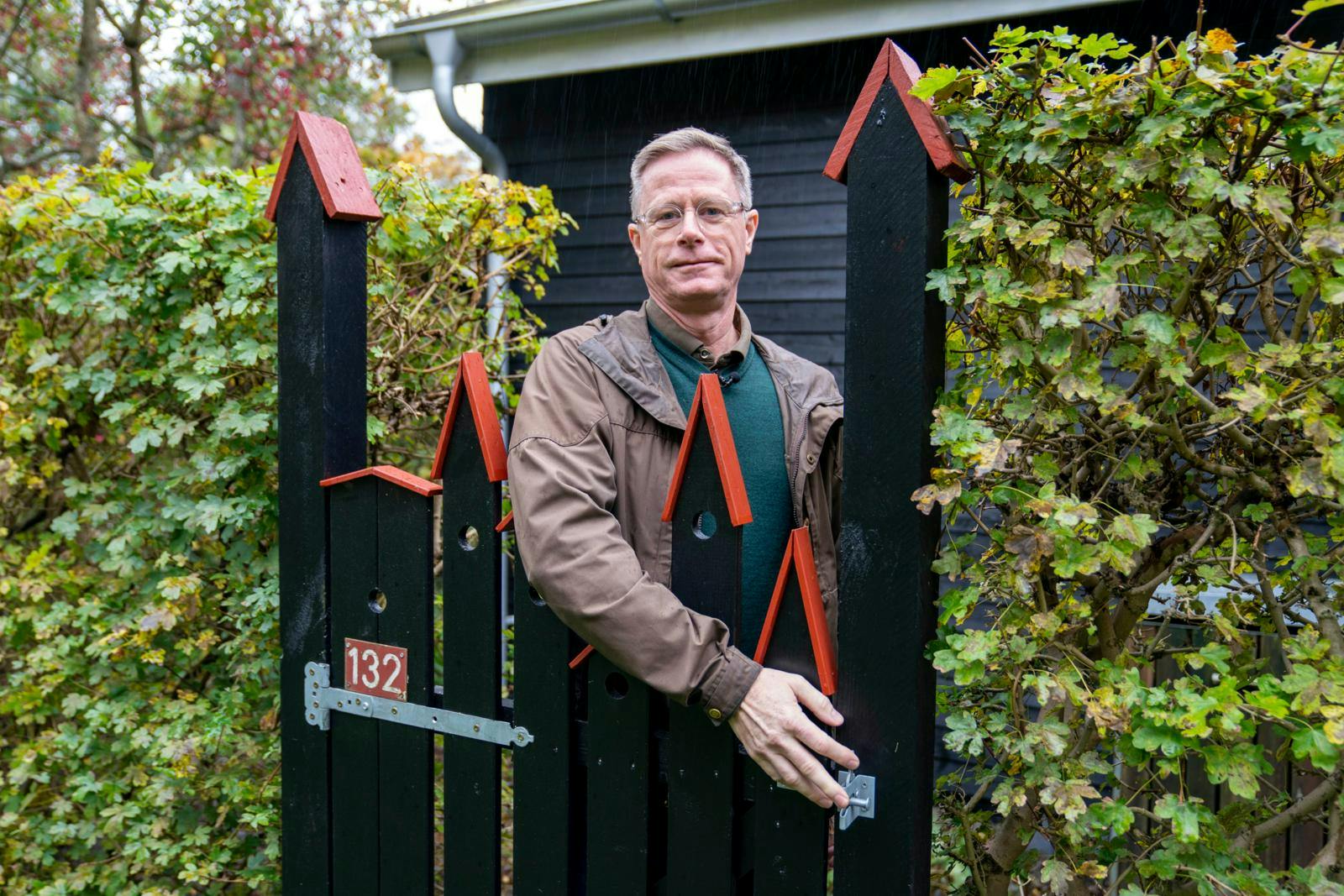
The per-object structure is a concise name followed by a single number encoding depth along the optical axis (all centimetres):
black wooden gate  148
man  153
